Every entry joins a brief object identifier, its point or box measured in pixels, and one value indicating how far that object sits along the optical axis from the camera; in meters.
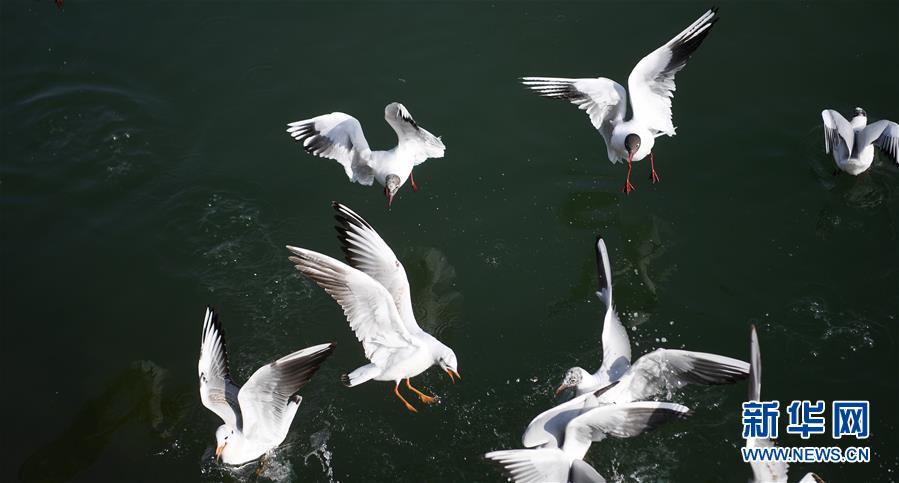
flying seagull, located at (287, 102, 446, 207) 8.00
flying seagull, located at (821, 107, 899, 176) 7.87
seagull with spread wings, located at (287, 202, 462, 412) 6.34
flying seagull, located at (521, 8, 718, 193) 7.98
